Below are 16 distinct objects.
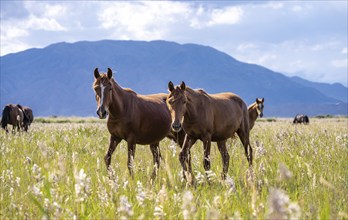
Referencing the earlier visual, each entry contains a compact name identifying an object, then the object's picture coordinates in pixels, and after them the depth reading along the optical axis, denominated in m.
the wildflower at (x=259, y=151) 12.70
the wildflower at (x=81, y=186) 6.69
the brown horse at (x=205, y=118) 16.92
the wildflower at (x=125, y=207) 5.96
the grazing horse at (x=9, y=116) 47.75
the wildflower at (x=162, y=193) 7.46
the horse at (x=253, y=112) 39.62
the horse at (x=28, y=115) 56.28
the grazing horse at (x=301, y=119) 95.61
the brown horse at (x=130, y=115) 17.48
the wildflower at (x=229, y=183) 9.06
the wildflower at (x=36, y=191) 7.44
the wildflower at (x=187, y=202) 5.77
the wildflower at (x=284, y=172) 5.24
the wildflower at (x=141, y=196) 7.25
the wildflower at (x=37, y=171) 8.23
